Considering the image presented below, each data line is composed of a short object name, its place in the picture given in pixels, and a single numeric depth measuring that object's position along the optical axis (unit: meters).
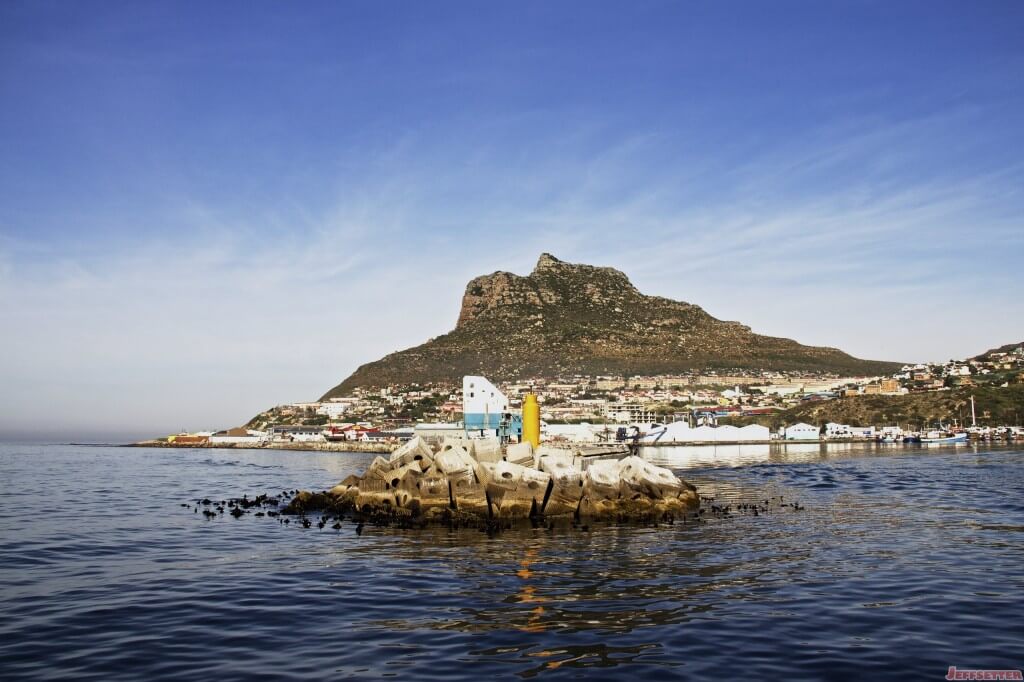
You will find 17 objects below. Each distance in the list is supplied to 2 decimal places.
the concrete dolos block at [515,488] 28.08
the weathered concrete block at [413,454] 32.56
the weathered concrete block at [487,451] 33.25
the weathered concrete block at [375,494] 30.30
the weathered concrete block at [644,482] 30.59
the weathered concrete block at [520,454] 33.88
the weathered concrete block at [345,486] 33.06
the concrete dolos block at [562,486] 28.48
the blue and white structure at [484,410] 84.06
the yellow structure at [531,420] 45.31
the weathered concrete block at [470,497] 28.28
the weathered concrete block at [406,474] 30.84
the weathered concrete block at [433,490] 28.74
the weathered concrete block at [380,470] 32.16
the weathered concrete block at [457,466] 29.30
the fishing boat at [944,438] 110.94
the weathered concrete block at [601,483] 29.39
